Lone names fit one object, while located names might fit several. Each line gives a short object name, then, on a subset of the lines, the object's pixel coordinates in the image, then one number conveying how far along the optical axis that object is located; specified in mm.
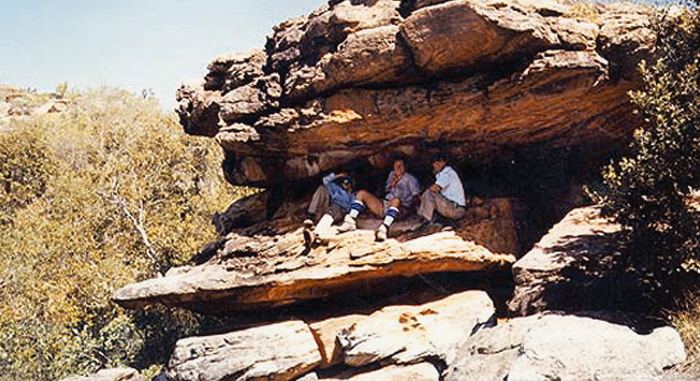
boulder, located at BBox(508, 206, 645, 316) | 8648
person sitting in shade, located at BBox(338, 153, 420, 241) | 11508
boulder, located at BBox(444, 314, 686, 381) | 6621
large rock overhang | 9953
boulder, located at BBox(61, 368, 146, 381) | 14188
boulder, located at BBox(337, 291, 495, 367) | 9872
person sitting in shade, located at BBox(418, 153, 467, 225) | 11023
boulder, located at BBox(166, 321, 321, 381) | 10125
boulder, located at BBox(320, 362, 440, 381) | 9539
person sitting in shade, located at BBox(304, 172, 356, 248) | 11869
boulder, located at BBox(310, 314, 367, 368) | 10414
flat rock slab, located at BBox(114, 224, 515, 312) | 10461
